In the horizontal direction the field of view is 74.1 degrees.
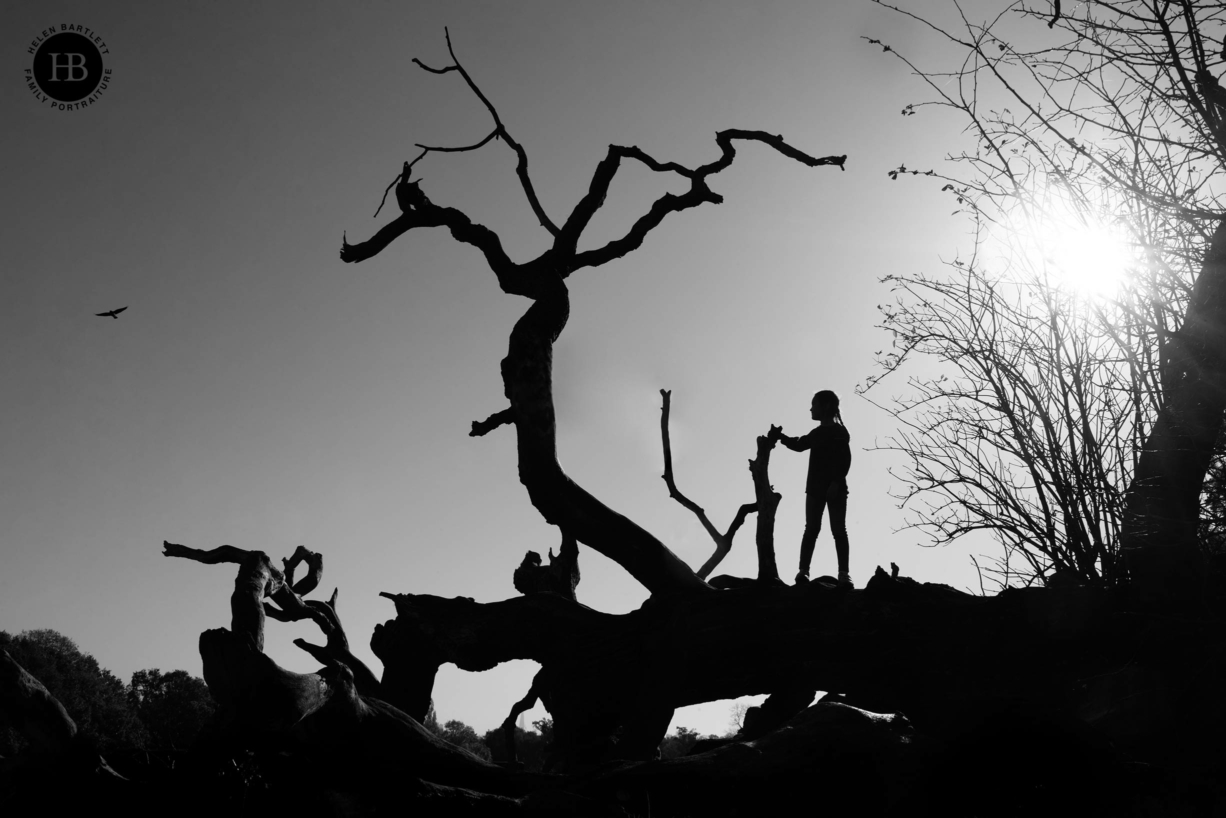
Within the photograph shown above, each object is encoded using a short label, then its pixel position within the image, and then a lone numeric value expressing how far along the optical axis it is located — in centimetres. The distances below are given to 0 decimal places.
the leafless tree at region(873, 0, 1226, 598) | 509
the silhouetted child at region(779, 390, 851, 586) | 871
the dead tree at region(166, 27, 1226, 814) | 509
